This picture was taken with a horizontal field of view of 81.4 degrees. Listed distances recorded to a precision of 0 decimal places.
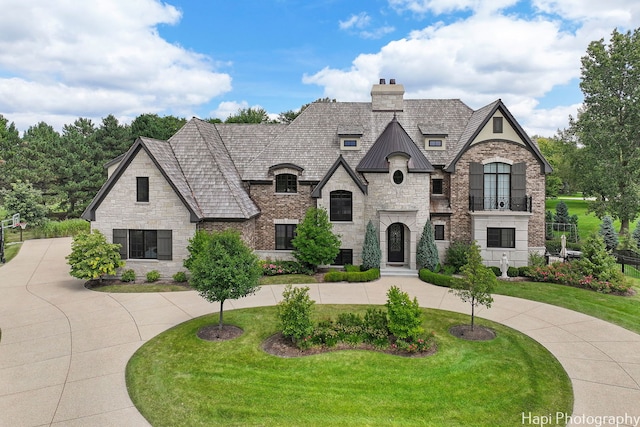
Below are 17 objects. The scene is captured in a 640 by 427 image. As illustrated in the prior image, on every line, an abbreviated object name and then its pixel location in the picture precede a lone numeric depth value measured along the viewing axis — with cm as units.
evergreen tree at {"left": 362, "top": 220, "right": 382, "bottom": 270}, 2344
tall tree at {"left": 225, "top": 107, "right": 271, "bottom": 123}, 5322
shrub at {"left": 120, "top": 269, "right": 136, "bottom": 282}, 2147
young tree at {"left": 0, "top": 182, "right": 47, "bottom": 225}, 3544
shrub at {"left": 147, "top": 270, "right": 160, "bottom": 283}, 2152
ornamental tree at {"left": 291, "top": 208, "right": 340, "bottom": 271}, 2281
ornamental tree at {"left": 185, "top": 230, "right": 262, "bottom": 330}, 1346
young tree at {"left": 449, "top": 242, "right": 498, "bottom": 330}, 1385
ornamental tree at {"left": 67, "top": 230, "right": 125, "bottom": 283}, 2003
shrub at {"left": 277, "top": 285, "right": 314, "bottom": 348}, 1280
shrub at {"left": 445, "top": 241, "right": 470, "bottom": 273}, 2406
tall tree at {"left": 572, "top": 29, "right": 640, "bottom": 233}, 3322
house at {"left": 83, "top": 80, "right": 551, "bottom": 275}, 2202
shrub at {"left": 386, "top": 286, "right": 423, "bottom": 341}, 1266
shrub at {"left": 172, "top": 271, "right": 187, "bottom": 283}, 2133
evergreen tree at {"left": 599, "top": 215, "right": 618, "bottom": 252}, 3128
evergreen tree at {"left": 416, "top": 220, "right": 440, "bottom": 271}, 2366
